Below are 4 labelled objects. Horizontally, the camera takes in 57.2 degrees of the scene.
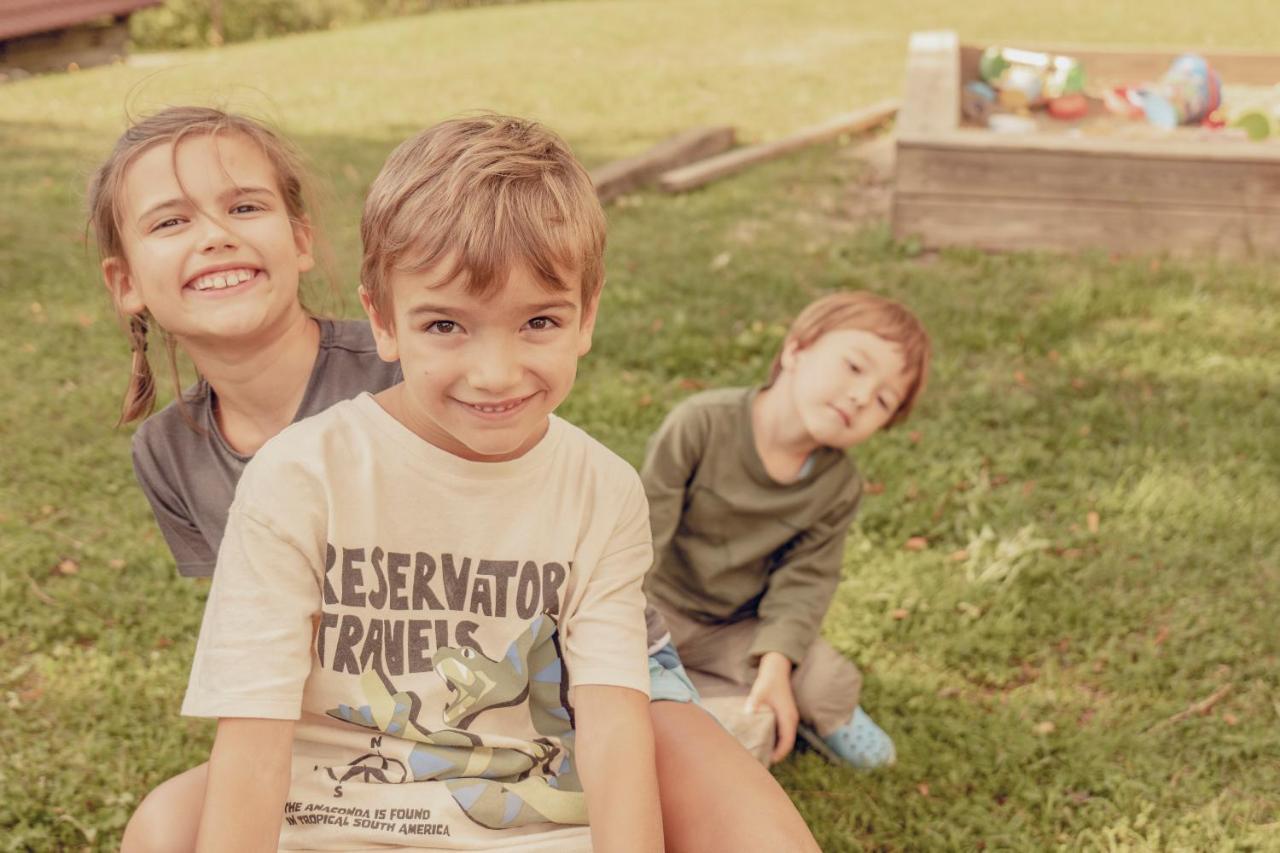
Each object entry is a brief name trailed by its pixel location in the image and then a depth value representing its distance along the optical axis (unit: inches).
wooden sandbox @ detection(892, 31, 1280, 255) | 215.9
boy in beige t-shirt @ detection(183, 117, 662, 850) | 63.2
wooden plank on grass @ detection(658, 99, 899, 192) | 273.6
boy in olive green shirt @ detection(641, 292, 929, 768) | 107.4
